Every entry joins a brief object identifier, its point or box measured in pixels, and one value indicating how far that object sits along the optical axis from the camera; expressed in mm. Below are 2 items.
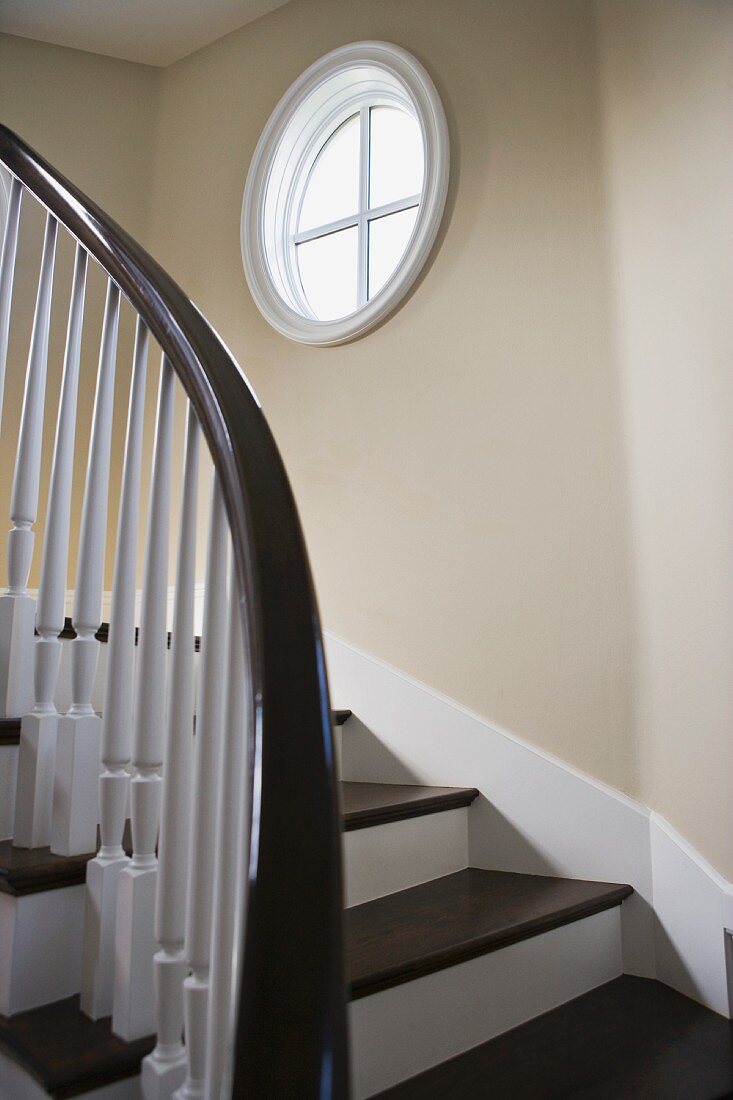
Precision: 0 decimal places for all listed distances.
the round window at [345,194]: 2465
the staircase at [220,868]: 603
